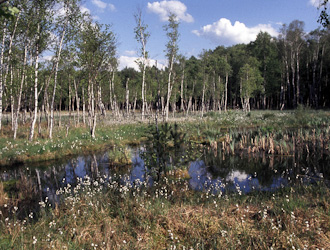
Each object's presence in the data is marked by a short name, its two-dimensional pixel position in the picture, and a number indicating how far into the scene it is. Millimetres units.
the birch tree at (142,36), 25828
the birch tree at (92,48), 16875
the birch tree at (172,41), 28328
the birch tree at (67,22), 16234
